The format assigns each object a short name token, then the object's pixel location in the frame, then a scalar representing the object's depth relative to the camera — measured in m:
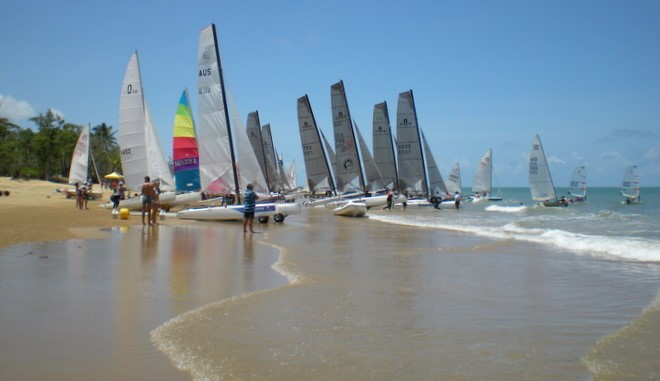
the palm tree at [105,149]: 82.38
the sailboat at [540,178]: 52.60
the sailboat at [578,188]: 60.25
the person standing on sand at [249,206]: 16.72
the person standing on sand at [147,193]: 17.66
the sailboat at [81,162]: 41.34
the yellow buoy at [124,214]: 20.80
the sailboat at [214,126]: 22.52
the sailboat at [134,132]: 25.94
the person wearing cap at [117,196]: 23.61
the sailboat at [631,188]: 61.88
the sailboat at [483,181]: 66.89
